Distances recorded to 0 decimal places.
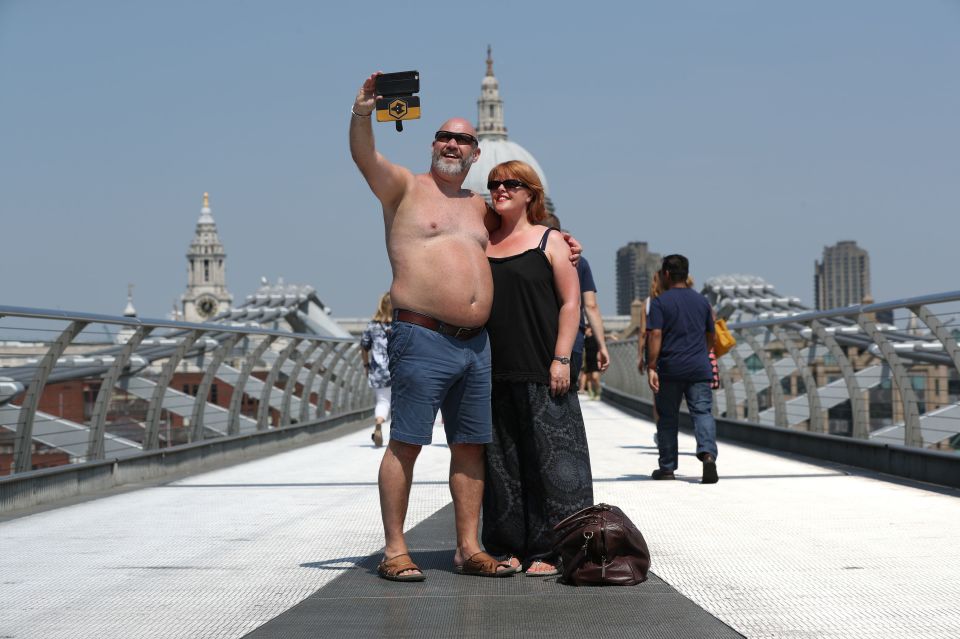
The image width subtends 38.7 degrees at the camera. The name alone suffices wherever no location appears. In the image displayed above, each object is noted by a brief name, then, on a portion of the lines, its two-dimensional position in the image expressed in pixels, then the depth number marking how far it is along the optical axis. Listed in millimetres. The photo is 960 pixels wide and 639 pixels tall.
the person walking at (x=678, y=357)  9609
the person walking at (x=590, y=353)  7498
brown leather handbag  4883
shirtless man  5098
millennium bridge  4316
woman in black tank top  5359
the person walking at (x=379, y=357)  13852
